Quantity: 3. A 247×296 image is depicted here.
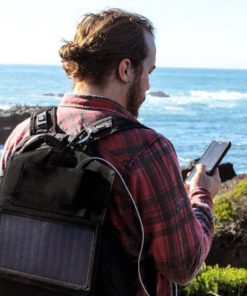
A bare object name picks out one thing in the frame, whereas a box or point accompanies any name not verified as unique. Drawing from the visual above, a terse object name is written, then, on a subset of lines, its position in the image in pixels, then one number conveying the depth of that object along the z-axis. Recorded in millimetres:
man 2950
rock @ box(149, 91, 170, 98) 101325
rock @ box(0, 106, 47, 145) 33255
